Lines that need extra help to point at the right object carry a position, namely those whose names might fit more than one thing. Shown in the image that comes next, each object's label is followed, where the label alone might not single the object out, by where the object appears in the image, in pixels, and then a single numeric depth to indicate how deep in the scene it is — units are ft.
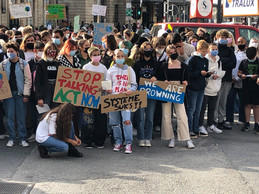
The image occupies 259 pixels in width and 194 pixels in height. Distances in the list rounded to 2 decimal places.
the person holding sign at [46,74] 26.35
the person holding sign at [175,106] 26.99
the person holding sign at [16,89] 26.84
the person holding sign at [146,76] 26.86
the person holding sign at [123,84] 26.21
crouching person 24.31
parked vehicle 42.88
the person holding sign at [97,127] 26.94
